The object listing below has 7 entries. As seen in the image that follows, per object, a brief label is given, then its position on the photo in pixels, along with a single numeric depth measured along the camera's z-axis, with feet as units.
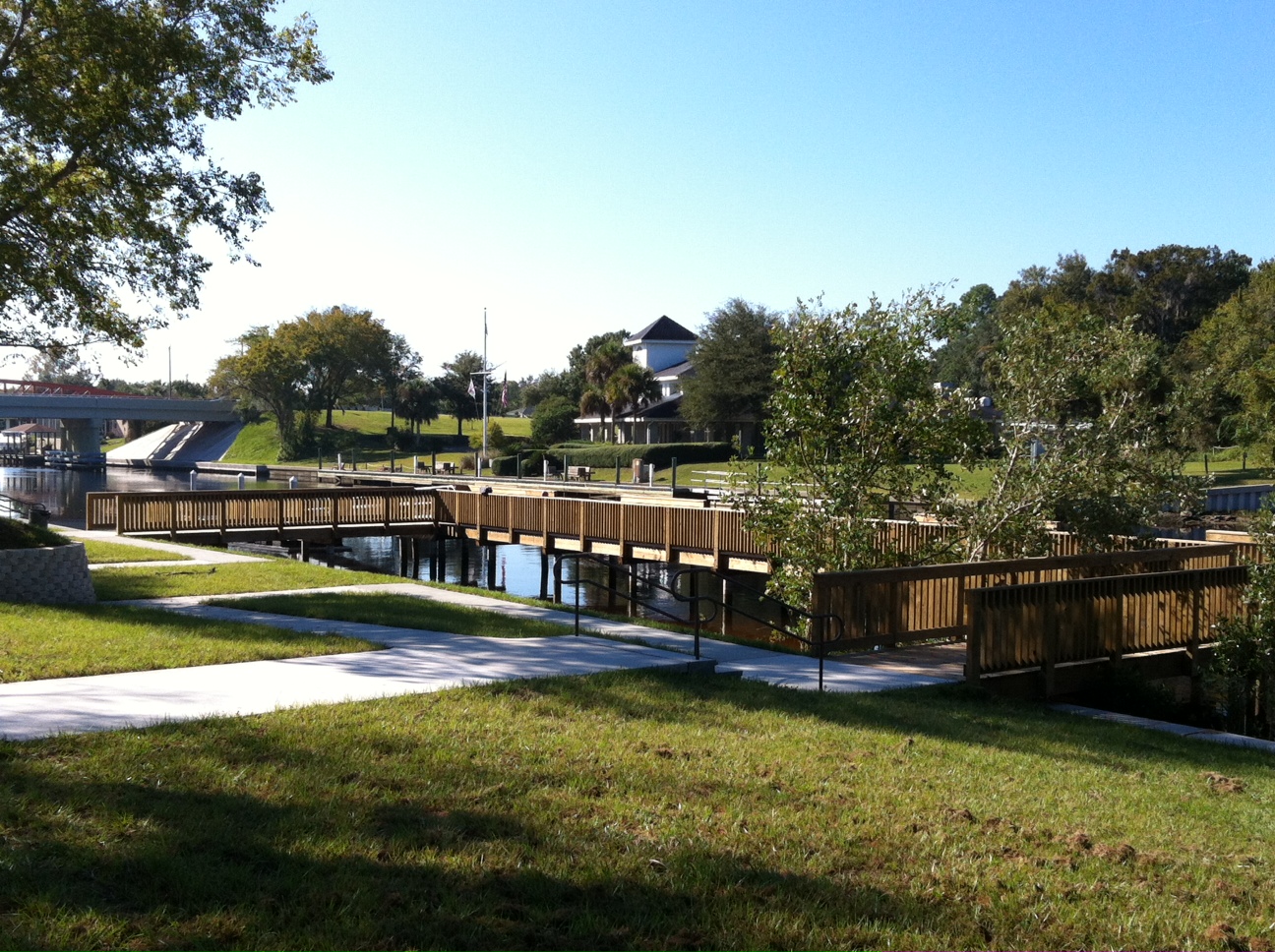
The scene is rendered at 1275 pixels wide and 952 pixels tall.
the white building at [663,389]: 280.72
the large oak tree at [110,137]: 52.75
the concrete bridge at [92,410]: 281.76
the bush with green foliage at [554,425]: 297.12
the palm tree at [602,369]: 285.02
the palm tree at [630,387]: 267.59
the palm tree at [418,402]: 327.47
